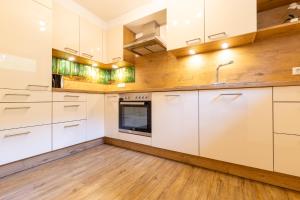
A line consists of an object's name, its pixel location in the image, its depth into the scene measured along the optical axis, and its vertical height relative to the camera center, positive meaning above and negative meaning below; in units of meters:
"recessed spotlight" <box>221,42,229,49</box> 1.74 +0.66
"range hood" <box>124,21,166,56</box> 2.03 +0.82
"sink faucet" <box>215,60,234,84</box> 1.85 +0.39
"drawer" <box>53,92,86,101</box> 1.70 +0.05
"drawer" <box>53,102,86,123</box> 1.70 -0.14
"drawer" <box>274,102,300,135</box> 1.06 -0.13
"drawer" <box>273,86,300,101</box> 1.06 +0.05
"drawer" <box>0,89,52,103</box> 1.31 +0.04
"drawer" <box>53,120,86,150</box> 1.69 -0.42
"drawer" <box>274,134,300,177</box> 1.06 -0.41
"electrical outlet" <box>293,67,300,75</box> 1.48 +0.29
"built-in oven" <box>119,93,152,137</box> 1.86 -0.19
